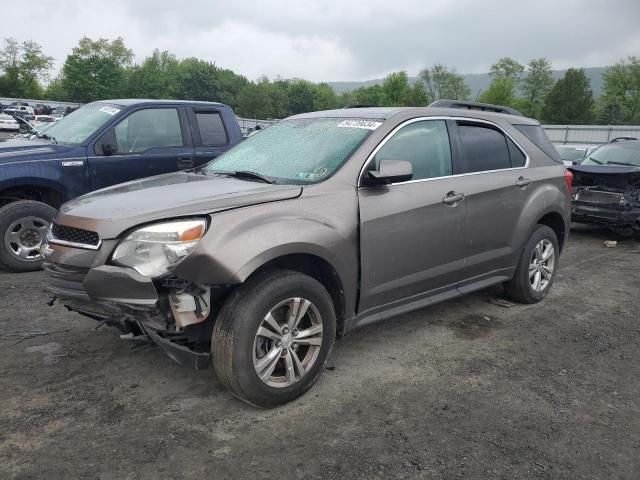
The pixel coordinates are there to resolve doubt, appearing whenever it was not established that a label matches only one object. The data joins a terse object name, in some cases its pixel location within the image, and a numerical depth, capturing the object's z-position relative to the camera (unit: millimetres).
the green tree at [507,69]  87062
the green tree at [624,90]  62500
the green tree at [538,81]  81375
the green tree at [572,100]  58281
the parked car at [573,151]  13117
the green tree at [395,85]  70375
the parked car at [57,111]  47059
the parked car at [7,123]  32488
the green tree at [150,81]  83250
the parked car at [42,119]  31922
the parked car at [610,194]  8133
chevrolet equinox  2926
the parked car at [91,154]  5781
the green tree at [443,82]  92875
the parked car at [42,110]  44238
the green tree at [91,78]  74938
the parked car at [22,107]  44438
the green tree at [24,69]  74938
